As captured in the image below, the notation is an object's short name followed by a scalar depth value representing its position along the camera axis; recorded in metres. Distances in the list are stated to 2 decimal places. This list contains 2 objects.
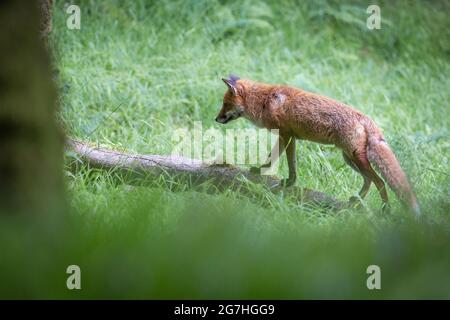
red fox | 13.07
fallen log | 12.96
